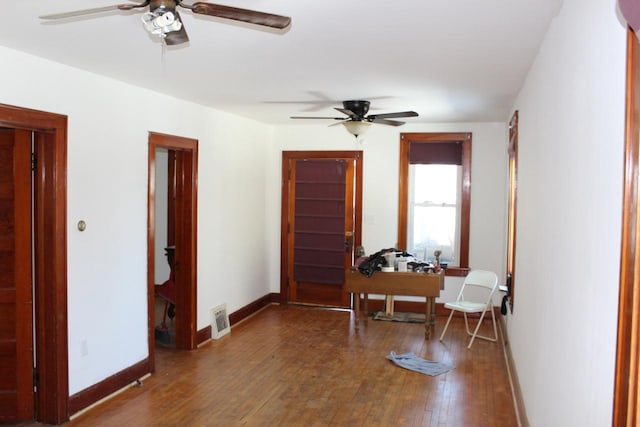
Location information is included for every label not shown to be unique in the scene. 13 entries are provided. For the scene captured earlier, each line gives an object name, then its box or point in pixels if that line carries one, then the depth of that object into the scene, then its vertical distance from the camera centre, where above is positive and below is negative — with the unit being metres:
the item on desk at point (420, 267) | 6.05 -0.77
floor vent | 5.95 -1.41
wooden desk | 5.93 -0.95
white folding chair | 5.74 -1.07
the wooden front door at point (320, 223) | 7.35 -0.37
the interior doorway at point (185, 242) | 5.50 -0.49
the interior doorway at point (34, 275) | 3.77 -0.58
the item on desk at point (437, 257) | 6.43 -0.70
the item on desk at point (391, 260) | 6.18 -0.71
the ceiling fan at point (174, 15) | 2.11 +0.71
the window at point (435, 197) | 6.99 +0.01
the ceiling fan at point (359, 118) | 5.29 +0.77
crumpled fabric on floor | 4.99 -1.56
